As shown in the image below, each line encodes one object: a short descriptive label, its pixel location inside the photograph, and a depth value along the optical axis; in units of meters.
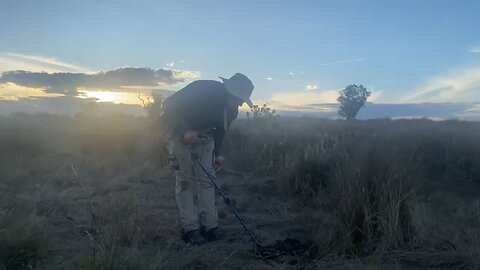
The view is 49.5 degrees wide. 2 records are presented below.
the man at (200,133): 5.38
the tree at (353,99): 40.72
